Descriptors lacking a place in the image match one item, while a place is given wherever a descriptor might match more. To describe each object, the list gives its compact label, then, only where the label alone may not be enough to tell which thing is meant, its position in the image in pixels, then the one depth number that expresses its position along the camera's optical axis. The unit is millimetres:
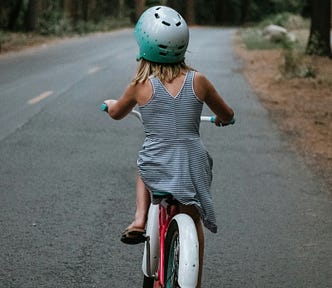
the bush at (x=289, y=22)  50531
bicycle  3486
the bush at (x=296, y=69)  19047
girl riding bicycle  3744
